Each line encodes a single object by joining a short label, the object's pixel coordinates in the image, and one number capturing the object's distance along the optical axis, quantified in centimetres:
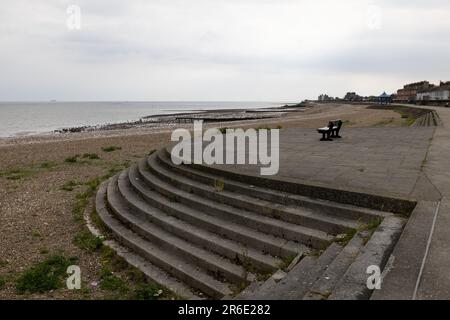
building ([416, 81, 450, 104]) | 7099
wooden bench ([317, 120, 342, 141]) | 1309
